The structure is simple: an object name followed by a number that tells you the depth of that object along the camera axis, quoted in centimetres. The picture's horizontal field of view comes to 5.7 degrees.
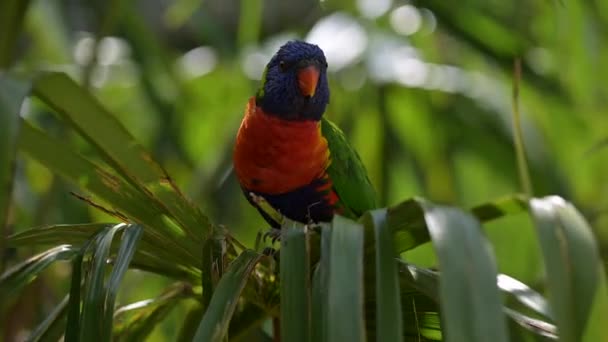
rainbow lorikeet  399
